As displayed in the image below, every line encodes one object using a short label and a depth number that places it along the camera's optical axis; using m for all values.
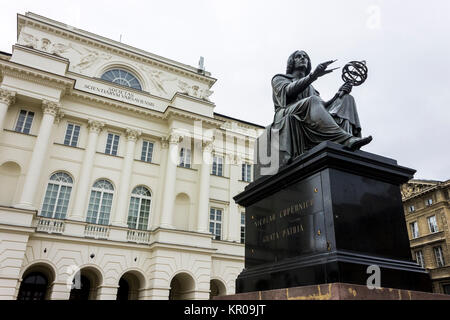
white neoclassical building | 19.31
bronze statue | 4.98
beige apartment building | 32.81
